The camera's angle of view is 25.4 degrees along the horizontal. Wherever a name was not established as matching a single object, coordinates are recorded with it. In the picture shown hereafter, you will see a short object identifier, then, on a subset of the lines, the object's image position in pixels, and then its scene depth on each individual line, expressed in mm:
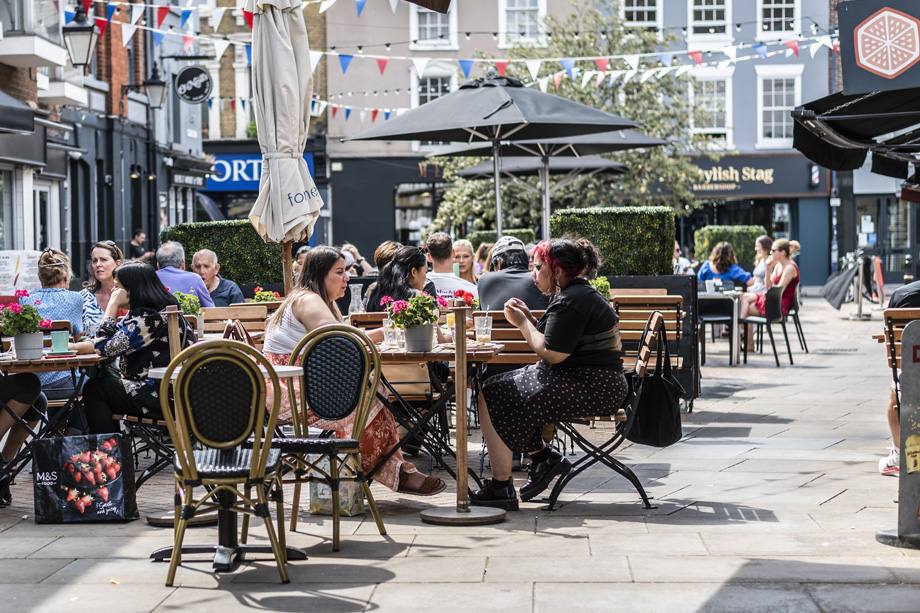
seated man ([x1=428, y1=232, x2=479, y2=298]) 15591
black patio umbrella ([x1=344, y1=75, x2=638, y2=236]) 17564
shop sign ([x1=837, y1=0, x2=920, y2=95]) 9316
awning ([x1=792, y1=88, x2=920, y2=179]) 11611
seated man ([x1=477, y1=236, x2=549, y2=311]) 13029
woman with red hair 10700
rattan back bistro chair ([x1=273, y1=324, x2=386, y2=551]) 9529
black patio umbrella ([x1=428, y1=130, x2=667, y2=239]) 24606
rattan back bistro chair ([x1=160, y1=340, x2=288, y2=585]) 8255
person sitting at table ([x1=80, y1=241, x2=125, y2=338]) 15440
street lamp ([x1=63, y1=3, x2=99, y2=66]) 26565
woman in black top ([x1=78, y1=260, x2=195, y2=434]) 11474
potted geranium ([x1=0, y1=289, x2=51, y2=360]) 11193
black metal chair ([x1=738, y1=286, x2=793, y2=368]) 24058
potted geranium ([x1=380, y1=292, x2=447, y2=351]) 10830
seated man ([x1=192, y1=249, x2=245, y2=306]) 18770
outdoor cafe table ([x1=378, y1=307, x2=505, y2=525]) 10275
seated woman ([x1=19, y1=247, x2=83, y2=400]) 13200
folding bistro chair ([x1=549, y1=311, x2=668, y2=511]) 10892
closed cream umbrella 13324
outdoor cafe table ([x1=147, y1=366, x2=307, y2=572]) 8720
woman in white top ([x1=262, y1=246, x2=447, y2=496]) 11015
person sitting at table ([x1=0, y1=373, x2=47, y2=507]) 11590
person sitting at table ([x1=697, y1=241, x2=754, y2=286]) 26675
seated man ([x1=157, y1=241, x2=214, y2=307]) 16879
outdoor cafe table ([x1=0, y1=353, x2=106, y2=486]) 11104
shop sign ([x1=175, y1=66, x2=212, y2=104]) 39759
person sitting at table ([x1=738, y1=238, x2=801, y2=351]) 25003
